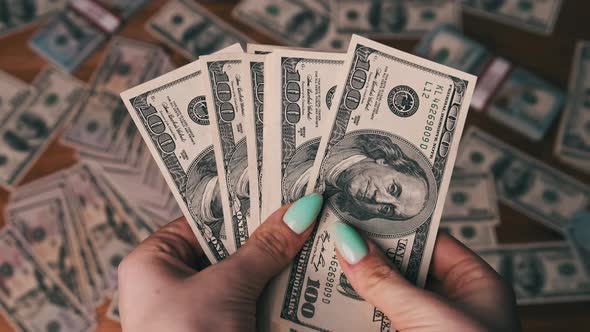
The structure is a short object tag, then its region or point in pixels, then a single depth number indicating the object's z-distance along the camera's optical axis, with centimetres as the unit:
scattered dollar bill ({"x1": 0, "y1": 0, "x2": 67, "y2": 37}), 55
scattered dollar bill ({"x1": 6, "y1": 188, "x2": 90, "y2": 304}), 51
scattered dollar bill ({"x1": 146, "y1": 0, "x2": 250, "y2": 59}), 54
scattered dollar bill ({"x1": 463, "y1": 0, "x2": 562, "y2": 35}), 54
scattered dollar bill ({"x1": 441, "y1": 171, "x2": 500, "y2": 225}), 51
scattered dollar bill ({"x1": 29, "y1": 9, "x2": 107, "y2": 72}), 54
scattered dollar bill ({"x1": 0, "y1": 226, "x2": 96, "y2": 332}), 50
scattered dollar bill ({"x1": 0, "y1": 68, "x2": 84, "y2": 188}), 52
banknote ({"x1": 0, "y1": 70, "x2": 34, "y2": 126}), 54
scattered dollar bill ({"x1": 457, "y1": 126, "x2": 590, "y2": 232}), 51
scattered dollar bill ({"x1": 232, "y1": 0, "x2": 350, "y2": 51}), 54
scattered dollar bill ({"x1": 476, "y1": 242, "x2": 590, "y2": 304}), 50
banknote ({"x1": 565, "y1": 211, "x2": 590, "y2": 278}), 50
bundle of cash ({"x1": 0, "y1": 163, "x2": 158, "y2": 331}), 51
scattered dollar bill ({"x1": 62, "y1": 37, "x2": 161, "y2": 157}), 53
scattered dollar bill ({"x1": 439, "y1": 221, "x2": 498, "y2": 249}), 50
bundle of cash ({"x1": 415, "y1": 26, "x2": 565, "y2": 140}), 52
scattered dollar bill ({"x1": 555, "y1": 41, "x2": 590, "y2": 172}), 51
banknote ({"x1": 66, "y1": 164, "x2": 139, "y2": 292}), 52
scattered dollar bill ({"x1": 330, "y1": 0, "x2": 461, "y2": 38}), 54
